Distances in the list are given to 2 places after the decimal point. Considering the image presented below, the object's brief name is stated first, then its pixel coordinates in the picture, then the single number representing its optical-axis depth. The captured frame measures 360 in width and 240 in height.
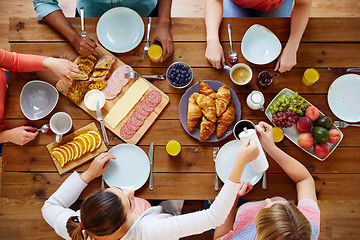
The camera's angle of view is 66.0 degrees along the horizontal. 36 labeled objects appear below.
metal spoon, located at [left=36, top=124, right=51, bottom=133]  1.63
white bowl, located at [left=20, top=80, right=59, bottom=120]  1.66
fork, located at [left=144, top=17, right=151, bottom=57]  1.70
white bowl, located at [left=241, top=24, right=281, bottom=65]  1.68
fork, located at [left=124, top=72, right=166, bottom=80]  1.68
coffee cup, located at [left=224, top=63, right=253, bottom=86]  1.63
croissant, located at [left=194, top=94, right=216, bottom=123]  1.57
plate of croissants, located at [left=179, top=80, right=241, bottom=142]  1.58
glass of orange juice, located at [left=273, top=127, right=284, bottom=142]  1.60
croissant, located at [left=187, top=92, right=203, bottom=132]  1.60
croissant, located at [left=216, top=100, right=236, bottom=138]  1.58
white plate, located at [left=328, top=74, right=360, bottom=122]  1.64
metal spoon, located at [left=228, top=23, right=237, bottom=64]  1.69
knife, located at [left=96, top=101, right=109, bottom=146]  1.62
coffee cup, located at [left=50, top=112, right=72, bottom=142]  1.61
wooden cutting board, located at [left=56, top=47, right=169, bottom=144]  1.65
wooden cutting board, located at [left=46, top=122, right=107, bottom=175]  1.61
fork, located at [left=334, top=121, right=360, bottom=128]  1.62
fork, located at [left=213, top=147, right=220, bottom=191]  1.60
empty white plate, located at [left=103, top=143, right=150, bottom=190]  1.61
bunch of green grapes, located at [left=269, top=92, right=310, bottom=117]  1.57
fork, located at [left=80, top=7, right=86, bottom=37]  1.71
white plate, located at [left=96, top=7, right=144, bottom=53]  1.73
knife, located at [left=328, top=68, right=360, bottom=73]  1.67
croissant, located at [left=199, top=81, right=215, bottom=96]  1.62
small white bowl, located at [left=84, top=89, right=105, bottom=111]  1.64
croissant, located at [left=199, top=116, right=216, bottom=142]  1.58
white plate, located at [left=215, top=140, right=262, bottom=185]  1.60
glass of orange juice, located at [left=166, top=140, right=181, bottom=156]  1.61
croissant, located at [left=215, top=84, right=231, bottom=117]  1.57
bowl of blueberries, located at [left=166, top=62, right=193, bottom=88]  1.63
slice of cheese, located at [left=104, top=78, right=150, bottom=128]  1.66
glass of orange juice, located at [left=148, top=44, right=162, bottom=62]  1.68
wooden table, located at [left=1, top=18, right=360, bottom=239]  1.61
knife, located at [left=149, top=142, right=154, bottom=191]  1.60
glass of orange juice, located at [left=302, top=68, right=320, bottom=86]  1.63
